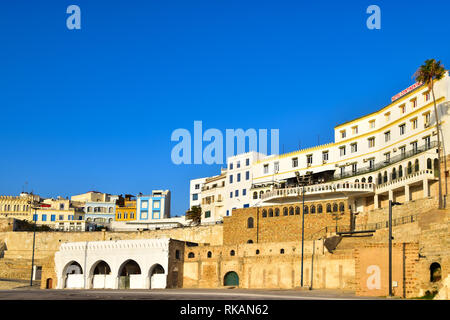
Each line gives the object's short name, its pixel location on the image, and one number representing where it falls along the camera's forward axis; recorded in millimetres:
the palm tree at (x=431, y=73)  50969
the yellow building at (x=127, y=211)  102500
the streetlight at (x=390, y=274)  34262
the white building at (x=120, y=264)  60000
